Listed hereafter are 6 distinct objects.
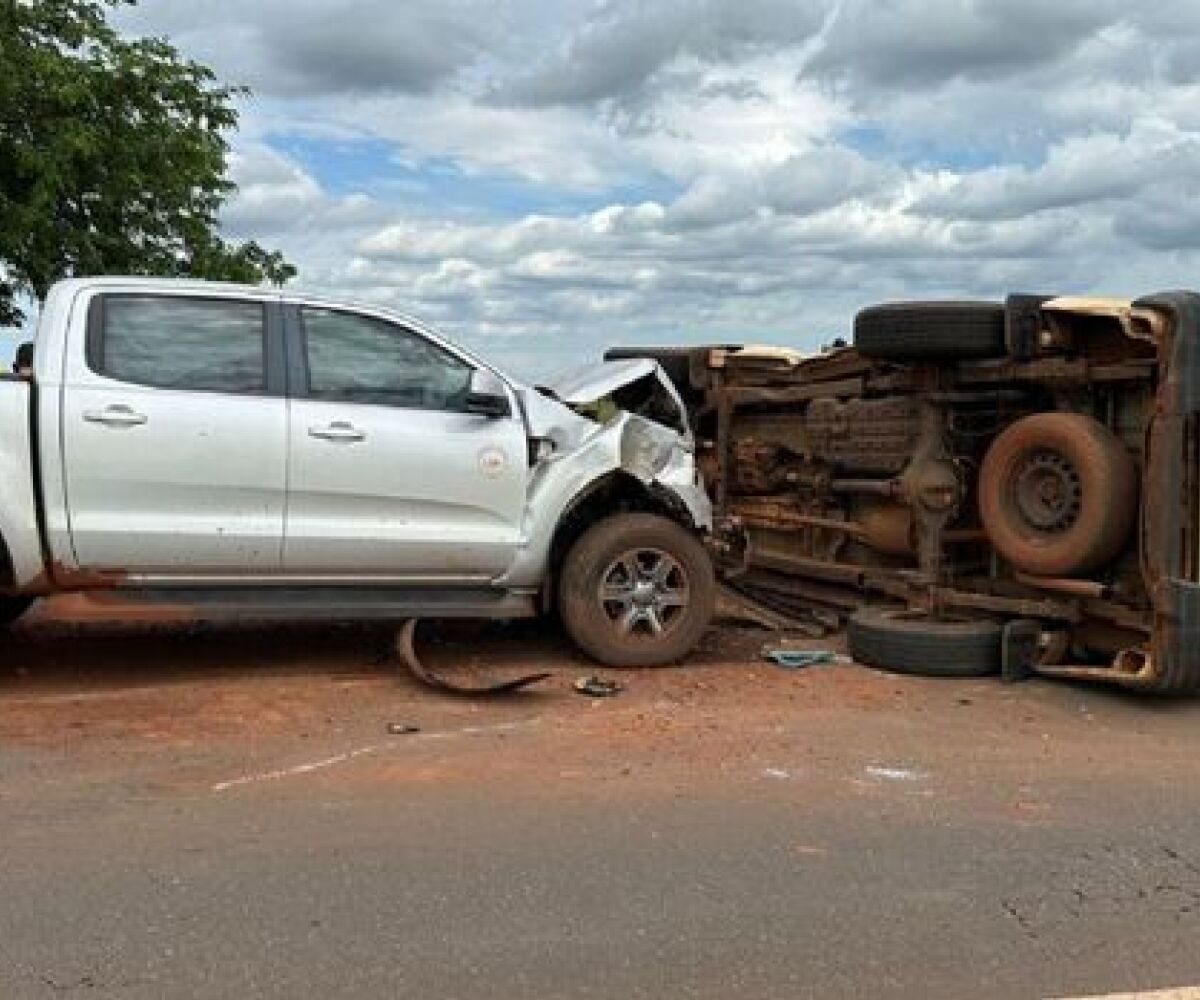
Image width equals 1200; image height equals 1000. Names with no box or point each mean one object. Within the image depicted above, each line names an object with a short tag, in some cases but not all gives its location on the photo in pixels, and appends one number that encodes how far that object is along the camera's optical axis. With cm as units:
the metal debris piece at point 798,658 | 816
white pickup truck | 680
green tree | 1438
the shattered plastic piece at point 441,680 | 705
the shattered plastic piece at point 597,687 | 728
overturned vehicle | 711
